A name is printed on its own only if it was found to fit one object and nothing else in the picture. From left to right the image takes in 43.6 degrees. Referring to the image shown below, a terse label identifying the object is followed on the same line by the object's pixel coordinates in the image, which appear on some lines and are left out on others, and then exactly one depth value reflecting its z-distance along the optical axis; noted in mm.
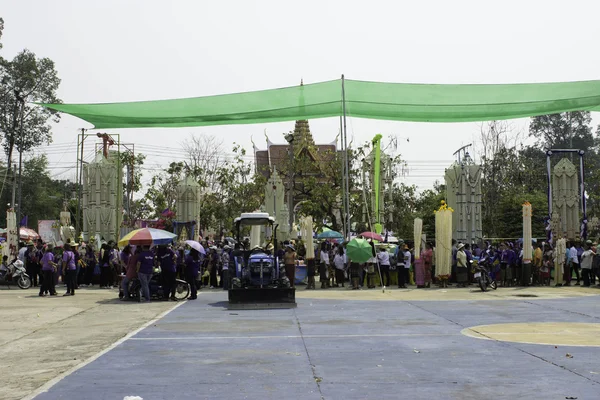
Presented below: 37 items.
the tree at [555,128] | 83875
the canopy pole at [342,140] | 22544
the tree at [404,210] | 47500
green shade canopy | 18906
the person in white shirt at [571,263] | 26828
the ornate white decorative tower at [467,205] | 30672
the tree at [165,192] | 47344
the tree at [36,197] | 66125
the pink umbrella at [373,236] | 28314
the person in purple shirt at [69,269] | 23234
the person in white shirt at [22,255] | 29148
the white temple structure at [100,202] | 31453
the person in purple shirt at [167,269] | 21047
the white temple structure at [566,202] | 30672
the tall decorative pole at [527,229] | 25406
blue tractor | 18906
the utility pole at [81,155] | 43694
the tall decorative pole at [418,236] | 27172
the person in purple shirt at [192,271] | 21656
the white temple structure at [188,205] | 34000
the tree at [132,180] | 50062
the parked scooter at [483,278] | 24231
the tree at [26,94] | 54156
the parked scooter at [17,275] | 27625
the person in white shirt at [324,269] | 27453
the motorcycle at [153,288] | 21753
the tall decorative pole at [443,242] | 26125
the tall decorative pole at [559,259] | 26578
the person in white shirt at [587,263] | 25969
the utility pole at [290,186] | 37122
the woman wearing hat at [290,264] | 24812
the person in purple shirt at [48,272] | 22984
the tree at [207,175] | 48359
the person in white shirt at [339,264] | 27578
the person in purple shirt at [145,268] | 20609
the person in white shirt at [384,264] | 27156
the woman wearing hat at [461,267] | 26516
